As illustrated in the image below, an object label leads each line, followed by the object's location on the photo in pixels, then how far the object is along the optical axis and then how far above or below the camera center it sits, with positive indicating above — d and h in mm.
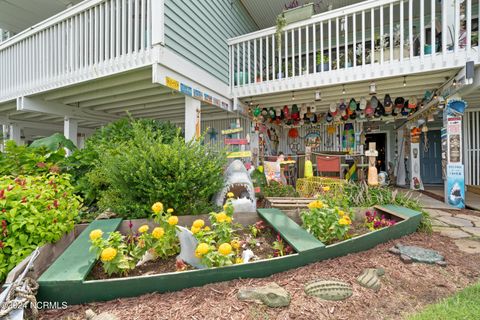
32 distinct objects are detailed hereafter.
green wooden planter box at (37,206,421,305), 1405 -780
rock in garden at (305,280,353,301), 1509 -867
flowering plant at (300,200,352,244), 2119 -579
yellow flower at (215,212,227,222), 1826 -440
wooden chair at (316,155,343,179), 5078 -15
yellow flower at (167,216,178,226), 1756 -443
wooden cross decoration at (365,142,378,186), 3597 -79
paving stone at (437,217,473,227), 3541 -964
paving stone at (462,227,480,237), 3109 -973
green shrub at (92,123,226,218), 2361 -154
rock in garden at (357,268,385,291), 1646 -879
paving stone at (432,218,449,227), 3459 -956
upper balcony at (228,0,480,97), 3979 +2290
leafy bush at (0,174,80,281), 1565 -411
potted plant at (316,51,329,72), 5205 +2297
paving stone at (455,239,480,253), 2512 -979
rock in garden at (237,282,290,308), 1426 -861
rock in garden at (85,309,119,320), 1274 -879
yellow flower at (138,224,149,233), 1704 -497
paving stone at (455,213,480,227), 3601 -960
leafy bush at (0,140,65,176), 2871 +16
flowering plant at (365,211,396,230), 2594 -697
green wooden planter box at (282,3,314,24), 4971 +3406
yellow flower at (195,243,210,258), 1512 -577
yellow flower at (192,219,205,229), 1723 -465
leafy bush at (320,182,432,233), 3205 -503
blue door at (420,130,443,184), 8453 +120
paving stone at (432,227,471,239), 2988 -971
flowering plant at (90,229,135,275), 1460 -600
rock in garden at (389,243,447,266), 2092 -891
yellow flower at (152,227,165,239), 1679 -521
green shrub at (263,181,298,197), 4148 -516
